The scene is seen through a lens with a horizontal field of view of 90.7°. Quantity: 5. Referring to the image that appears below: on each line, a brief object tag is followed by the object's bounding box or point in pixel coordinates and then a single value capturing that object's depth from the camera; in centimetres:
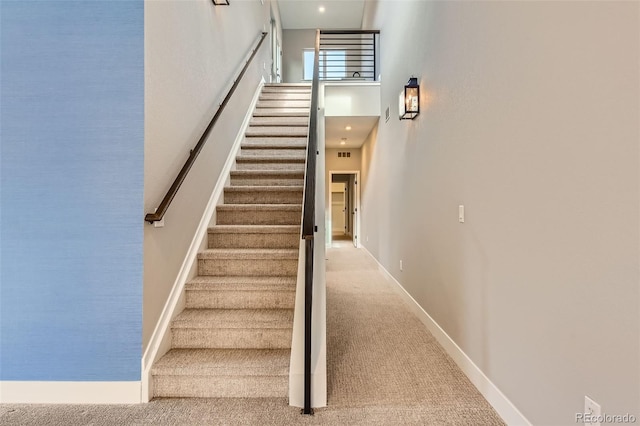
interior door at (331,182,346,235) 1457
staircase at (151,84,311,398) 187
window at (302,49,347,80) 929
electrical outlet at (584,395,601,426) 116
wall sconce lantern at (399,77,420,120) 314
